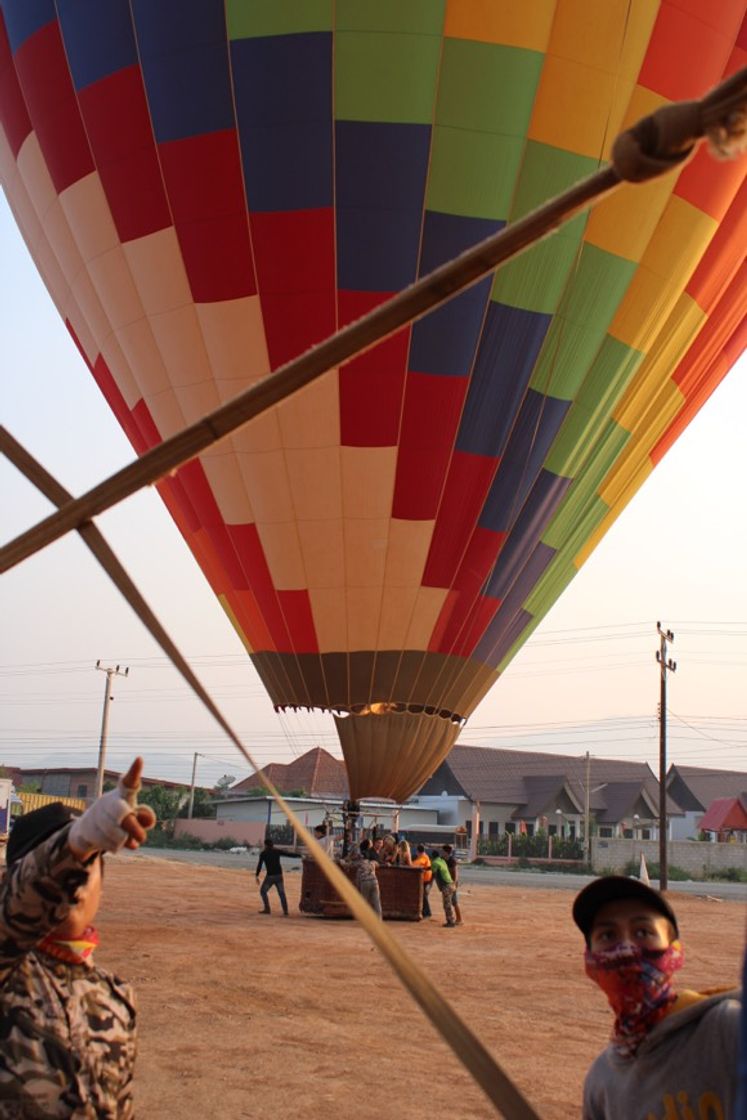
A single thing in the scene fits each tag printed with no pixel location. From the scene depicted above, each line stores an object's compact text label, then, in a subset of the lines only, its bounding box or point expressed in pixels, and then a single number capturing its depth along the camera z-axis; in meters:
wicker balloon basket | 15.45
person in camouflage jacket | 2.02
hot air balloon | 9.07
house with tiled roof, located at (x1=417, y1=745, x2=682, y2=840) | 62.06
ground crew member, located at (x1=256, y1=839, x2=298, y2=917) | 16.17
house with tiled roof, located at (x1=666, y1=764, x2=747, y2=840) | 68.19
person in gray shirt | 1.83
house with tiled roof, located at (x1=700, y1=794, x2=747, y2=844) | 56.69
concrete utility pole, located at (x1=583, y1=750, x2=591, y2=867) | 45.45
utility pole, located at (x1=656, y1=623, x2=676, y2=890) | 26.98
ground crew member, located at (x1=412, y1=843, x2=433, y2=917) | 15.80
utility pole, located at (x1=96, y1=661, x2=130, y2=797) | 38.87
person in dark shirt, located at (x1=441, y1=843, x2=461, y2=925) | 15.99
